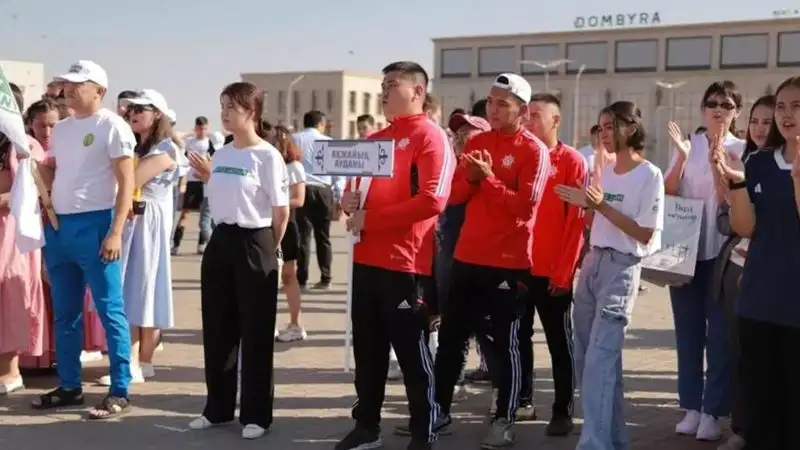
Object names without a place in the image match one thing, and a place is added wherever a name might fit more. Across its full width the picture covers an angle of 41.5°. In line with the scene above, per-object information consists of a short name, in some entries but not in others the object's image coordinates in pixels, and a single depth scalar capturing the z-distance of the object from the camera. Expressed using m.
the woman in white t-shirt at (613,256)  5.63
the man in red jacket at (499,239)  6.00
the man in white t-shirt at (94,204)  6.65
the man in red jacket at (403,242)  5.71
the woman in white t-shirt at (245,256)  6.23
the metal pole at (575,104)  99.54
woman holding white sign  6.35
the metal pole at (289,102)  117.41
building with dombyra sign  97.12
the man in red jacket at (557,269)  6.38
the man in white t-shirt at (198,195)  17.75
